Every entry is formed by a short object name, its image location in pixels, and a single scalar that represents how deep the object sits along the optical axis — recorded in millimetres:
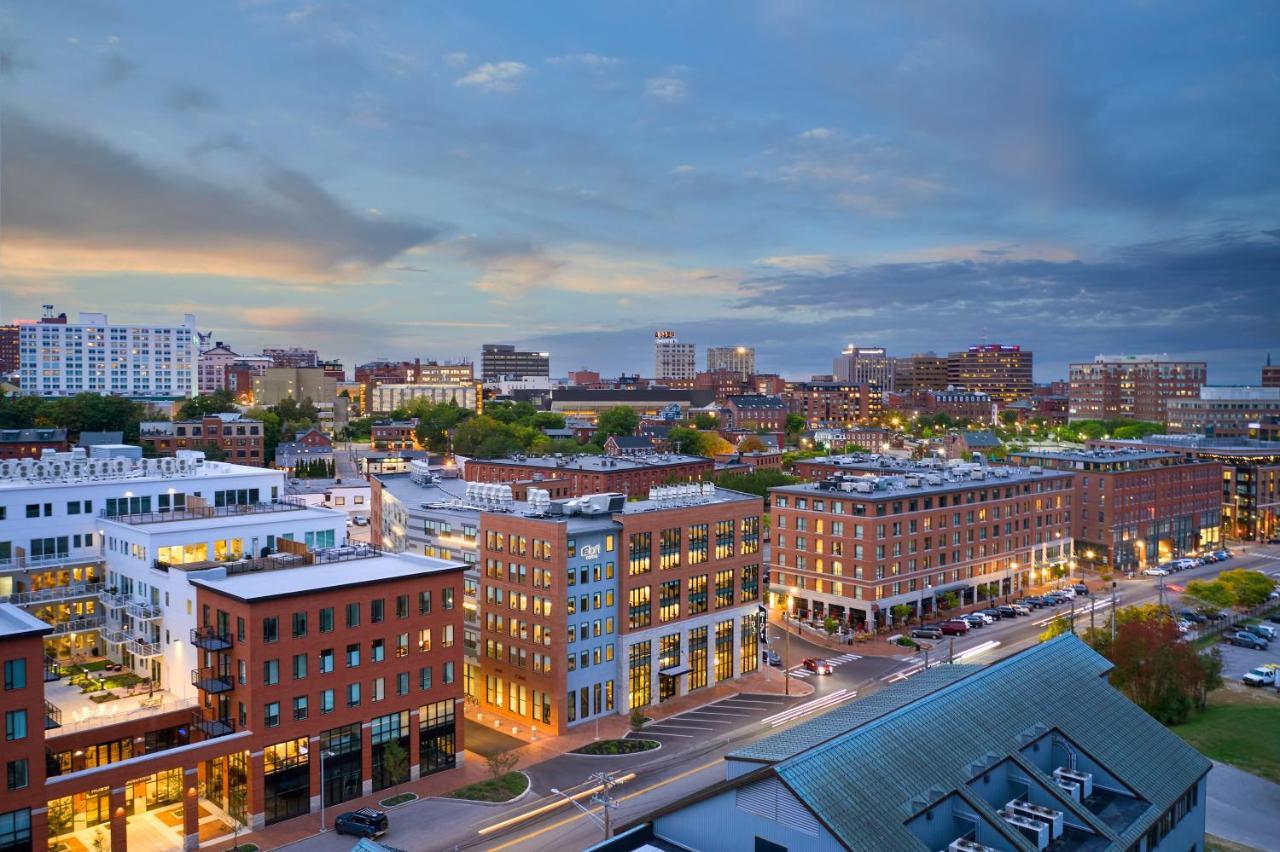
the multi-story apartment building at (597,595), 73625
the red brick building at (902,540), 105312
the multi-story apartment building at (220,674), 52531
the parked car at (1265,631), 98688
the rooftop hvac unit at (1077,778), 42312
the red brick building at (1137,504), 136375
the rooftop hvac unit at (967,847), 35406
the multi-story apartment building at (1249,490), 162000
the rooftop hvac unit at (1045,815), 38500
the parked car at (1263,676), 83875
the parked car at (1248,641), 96888
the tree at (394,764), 58812
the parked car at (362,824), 53312
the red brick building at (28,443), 146375
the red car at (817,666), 87250
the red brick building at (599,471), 149625
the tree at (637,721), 71500
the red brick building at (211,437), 187625
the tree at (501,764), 61094
